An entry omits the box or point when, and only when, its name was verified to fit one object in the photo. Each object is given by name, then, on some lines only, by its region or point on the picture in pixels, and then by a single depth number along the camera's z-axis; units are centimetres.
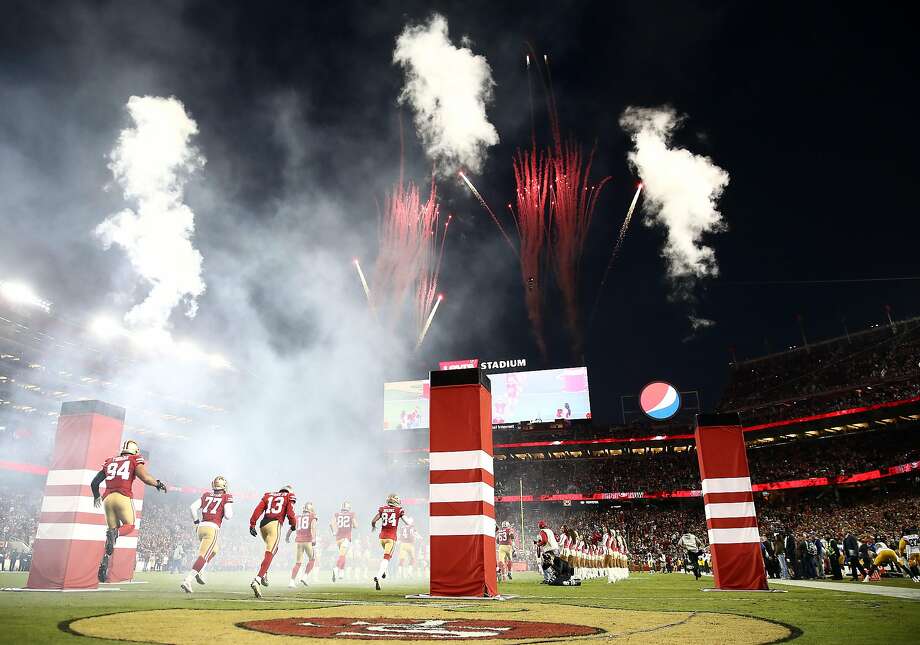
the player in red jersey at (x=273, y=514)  1296
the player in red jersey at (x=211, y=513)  1228
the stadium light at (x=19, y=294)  4072
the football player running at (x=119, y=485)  1205
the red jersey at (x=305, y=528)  1784
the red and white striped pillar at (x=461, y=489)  1120
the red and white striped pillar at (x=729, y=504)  1386
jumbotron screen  5375
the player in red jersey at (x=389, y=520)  1541
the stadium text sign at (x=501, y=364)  6131
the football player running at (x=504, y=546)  2281
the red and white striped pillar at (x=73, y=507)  1215
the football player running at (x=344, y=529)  2222
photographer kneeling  1659
